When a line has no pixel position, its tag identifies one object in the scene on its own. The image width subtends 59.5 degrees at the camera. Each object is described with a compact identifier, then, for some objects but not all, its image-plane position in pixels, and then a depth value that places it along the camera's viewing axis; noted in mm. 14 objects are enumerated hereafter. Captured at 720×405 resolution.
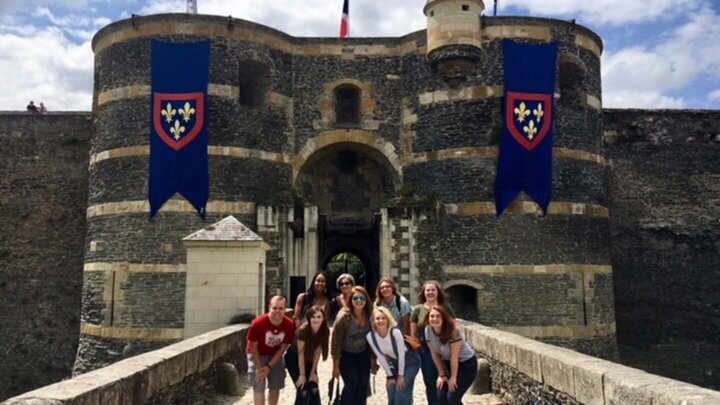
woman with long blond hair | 5520
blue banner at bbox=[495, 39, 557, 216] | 17078
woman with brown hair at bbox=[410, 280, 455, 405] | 5965
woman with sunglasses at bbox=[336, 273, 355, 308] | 6705
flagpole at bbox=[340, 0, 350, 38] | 21484
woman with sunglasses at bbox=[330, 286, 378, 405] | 5723
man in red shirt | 5816
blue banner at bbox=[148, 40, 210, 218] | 16891
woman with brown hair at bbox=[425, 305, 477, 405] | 5398
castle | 16734
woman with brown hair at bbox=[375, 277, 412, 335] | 6492
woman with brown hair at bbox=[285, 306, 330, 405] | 5781
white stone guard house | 10297
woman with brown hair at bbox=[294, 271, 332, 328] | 6793
